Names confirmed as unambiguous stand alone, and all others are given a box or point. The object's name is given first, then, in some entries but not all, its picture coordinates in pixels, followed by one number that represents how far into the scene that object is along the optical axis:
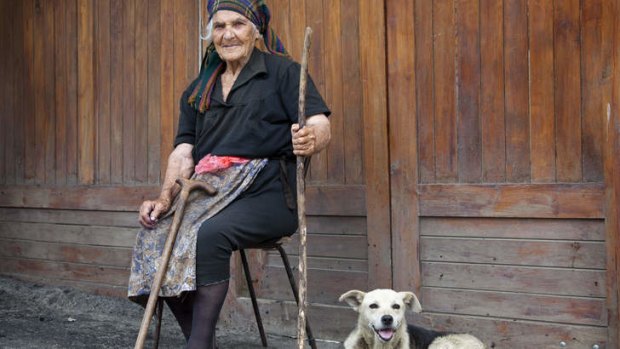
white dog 3.16
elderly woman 2.85
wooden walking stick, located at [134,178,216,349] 2.74
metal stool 3.21
